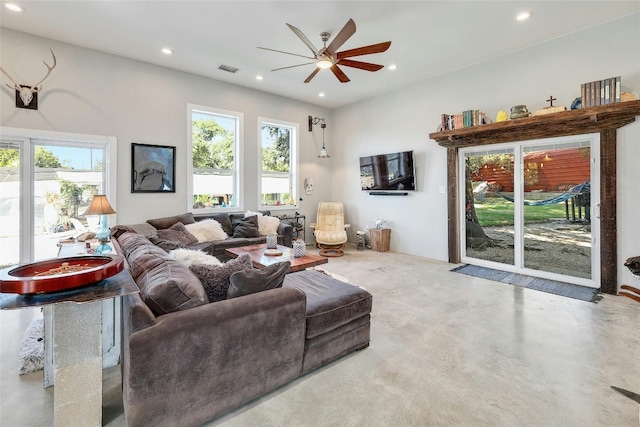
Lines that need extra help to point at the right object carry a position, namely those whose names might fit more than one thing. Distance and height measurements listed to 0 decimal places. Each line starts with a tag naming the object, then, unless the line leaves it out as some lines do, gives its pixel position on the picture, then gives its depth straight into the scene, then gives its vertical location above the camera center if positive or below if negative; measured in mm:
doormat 3479 -954
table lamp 2795 +39
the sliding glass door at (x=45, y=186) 3678 +412
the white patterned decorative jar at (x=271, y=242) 4008 -383
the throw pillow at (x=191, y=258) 2090 -321
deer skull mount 3633 +1575
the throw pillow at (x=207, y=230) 4543 -249
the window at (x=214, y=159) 5184 +1057
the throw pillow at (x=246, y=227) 5004 -215
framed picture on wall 4527 +770
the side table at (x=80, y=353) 1336 -664
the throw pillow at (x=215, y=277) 1784 -393
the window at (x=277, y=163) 6094 +1142
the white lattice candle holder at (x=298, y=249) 3525 -426
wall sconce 6649 +2183
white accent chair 5766 -322
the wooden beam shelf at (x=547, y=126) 3297 +1177
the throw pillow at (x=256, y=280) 1734 -411
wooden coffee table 3209 -536
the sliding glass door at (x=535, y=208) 3803 +84
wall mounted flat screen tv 5574 +876
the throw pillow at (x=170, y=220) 4438 -80
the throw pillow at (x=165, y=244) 3529 -357
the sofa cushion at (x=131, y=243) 2391 -249
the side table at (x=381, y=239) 5949 -519
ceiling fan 2859 +1842
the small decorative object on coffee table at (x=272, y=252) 3644 -486
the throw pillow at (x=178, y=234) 4160 -287
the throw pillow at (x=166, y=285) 1467 -379
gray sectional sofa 1362 -716
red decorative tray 1183 -271
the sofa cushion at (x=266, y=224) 5324 -175
